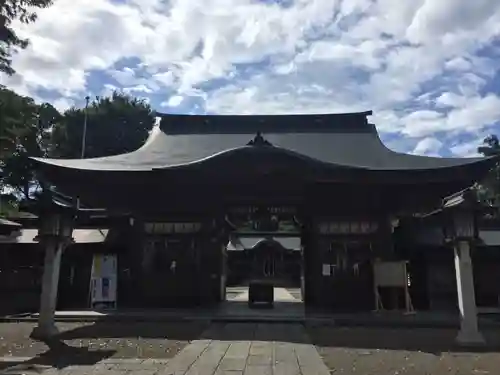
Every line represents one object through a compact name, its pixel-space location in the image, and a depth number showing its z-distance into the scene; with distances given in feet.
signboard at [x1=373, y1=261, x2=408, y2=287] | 41.98
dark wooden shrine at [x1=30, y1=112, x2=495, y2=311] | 42.86
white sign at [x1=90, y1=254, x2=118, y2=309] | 44.88
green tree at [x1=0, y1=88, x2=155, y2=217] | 116.57
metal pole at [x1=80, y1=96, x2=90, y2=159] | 110.11
